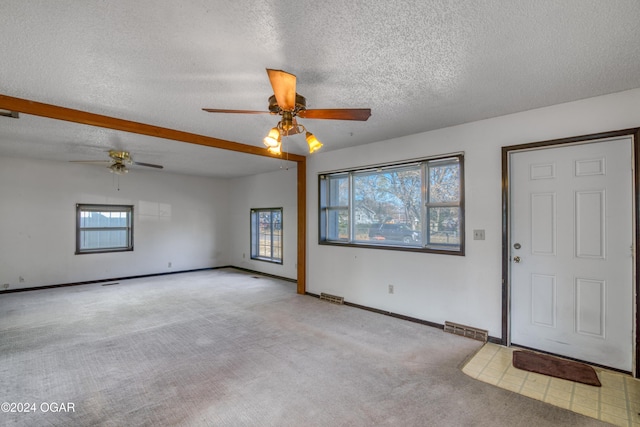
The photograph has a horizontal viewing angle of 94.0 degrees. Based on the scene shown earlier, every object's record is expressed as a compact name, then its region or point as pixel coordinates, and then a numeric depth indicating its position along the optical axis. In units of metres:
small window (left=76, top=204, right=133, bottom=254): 6.45
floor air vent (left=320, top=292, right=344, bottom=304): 4.96
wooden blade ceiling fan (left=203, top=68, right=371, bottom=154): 2.09
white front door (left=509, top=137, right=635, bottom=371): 2.71
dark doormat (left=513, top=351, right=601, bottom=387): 2.60
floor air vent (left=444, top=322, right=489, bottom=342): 3.42
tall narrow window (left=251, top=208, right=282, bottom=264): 7.29
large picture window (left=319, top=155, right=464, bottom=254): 3.85
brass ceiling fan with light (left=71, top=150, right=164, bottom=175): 5.04
